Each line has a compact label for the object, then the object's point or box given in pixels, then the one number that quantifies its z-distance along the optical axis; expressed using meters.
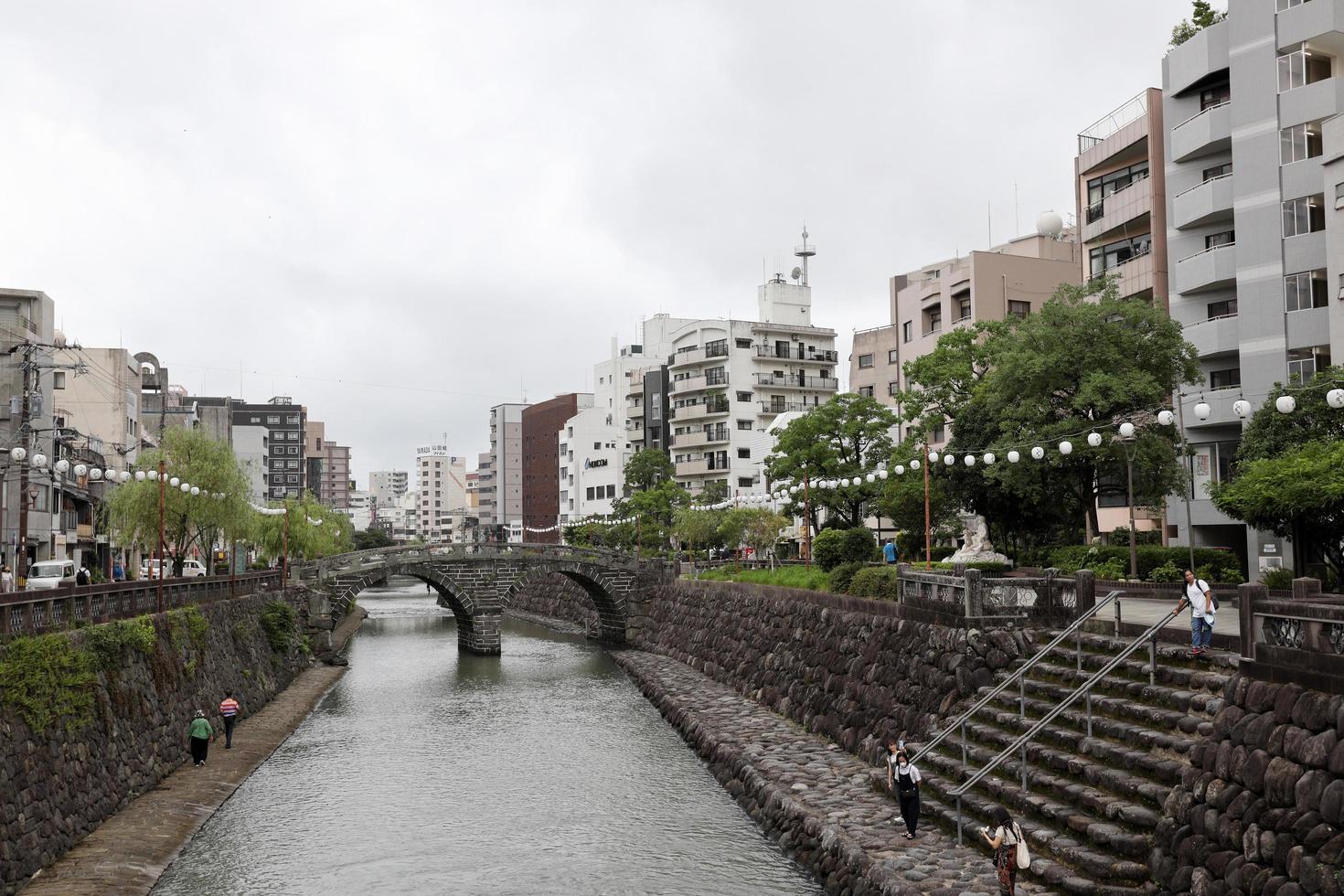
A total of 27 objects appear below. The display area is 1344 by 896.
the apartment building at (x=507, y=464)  146.50
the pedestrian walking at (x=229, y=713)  29.02
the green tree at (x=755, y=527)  59.69
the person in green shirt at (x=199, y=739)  26.42
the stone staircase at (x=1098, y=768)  13.63
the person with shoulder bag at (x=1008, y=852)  13.55
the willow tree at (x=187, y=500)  44.12
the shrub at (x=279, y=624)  42.47
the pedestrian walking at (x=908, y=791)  17.33
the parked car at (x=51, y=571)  39.72
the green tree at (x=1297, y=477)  25.17
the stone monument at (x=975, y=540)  32.62
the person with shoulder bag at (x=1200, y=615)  15.92
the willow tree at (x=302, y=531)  65.81
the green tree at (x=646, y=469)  84.00
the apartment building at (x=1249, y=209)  36.12
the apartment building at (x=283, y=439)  157.75
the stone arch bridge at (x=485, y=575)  54.19
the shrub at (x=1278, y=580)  25.78
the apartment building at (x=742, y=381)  90.00
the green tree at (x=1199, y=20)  44.41
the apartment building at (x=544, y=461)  125.44
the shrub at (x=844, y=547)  37.72
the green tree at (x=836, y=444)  51.72
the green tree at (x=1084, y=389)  34.19
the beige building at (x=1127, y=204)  44.56
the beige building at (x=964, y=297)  57.09
